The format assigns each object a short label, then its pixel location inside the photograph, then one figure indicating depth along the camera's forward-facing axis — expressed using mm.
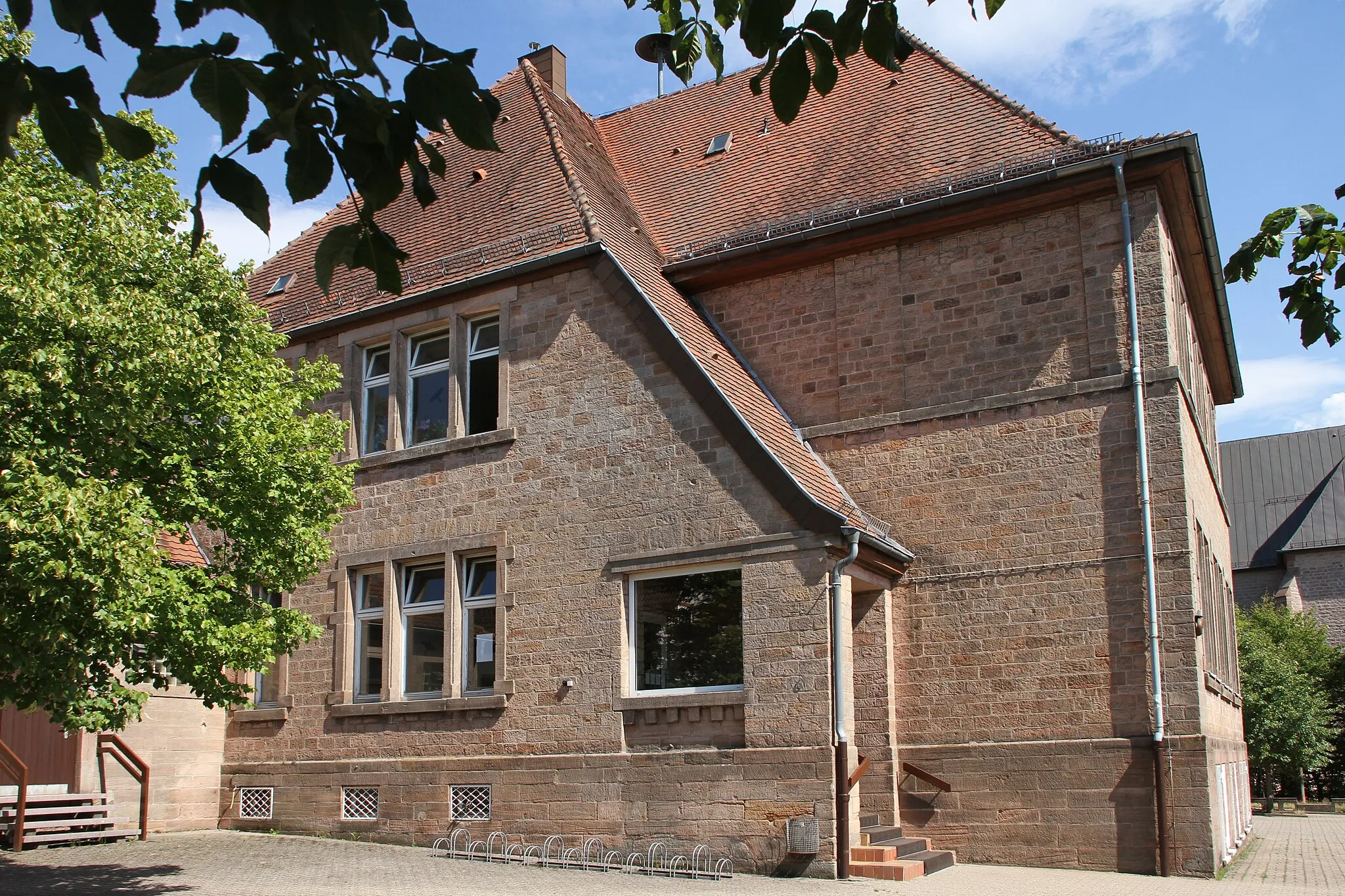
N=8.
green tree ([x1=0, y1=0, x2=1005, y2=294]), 3273
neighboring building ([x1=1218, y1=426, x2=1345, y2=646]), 41219
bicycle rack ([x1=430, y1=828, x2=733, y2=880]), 12070
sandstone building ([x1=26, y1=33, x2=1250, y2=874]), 12562
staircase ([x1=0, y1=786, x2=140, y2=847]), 13219
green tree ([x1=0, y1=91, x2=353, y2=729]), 9016
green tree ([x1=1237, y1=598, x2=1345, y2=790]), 31281
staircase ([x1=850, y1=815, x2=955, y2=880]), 11500
